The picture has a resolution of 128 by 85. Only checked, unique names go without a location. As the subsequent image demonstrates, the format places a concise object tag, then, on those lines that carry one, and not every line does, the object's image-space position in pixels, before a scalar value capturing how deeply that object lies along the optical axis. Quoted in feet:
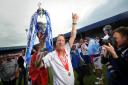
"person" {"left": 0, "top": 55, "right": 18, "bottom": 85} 11.71
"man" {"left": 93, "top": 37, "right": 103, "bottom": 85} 11.31
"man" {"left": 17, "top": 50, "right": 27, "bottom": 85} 13.59
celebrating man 5.46
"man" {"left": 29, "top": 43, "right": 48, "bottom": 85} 6.09
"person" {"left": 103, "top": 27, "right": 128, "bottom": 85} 4.87
